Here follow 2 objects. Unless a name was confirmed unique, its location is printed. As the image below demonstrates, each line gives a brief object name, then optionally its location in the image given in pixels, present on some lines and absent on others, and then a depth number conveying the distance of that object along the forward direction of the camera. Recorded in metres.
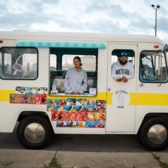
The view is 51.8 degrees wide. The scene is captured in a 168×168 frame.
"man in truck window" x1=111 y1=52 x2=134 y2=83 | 3.77
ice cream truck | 3.74
